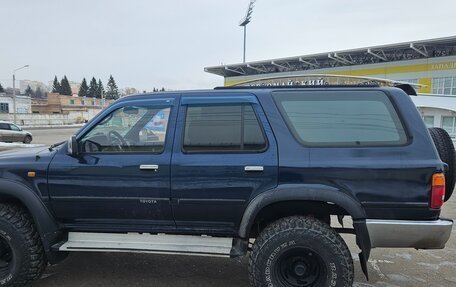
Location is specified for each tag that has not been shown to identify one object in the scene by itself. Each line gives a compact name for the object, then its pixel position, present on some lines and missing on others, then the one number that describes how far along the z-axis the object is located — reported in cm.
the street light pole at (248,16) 6253
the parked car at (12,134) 2542
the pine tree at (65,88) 12238
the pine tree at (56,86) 12412
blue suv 316
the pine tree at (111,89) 13025
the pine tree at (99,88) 12775
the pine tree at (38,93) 13830
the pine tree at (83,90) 12559
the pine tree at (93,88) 12628
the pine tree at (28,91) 12950
